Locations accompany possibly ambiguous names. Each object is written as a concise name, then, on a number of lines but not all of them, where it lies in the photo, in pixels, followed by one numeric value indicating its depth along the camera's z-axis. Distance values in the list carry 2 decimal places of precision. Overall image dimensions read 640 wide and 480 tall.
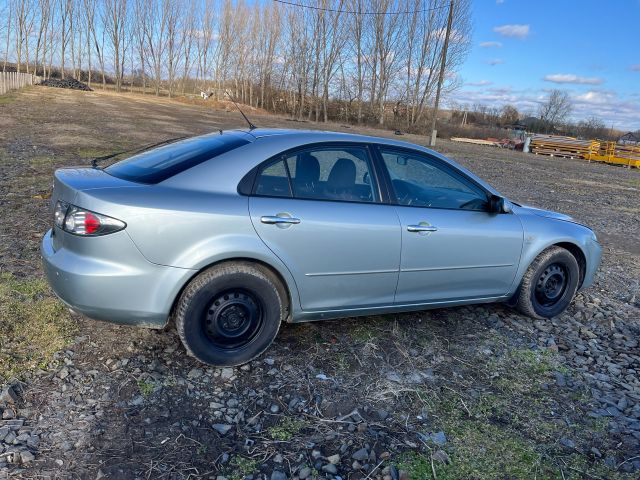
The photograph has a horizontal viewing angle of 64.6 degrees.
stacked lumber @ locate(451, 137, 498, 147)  38.64
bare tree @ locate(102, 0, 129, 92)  62.28
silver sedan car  3.03
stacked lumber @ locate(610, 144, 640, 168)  29.19
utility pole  23.77
